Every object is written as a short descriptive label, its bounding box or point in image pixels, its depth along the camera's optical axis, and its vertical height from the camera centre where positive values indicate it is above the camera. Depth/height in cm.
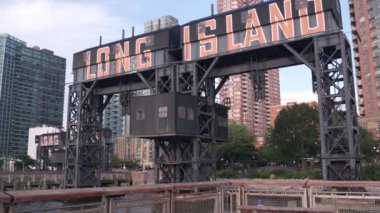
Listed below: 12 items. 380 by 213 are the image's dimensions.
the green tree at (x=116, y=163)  13800 +128
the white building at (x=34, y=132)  13638 +1241
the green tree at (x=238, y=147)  8982 +421
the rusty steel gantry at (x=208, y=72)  2659 +830
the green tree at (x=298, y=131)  7100 +618
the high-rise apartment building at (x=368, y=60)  9962 +2736
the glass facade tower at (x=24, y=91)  14500 +3012
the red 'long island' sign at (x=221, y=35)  2866 +1099
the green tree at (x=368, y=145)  7094 +355
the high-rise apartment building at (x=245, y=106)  17038 +2685
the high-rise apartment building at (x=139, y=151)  18562 +782
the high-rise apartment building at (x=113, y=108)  19282 +2976
